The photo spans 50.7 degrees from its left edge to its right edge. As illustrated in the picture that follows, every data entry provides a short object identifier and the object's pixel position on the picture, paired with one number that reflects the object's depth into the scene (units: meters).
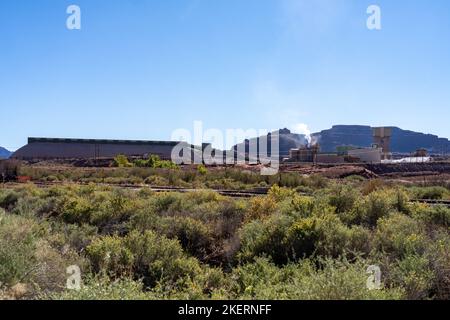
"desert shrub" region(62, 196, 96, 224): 16.11
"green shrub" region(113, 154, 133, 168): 68.22
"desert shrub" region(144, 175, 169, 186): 40.09
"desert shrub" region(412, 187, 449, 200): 23.81
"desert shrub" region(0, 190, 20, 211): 21.28
